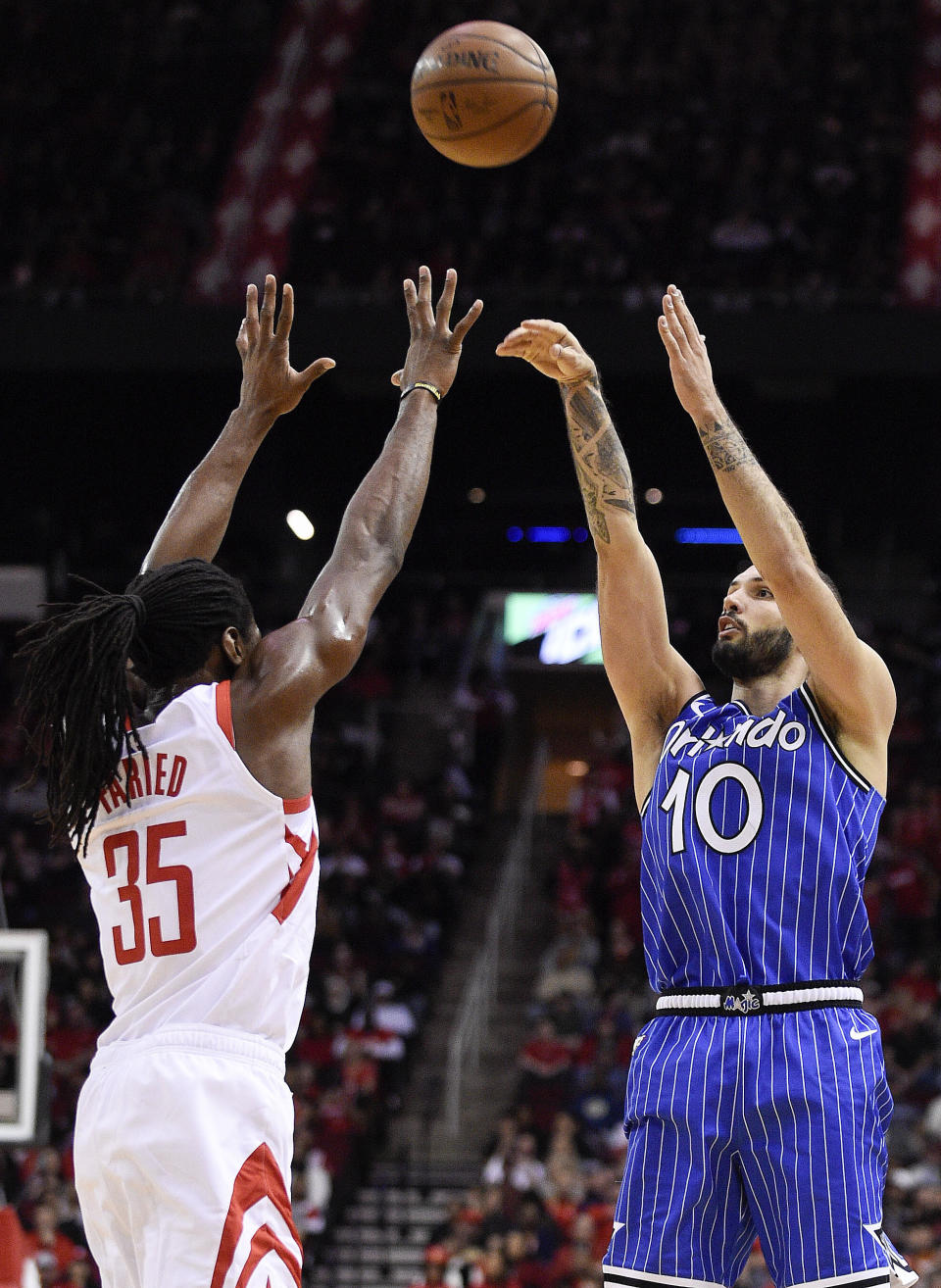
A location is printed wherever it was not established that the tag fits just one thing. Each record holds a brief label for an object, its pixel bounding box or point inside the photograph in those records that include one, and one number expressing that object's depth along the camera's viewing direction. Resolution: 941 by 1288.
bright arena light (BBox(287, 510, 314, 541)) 39.47
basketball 12.63
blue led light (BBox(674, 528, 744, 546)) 39.69
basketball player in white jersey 6.00
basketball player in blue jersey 7.07
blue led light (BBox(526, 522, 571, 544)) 40.47
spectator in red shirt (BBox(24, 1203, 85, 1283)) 22.28
